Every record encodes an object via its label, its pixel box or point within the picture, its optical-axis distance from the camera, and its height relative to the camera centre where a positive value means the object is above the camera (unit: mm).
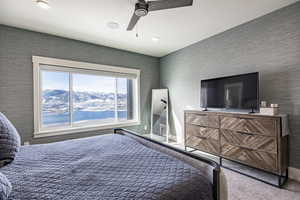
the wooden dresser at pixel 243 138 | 1933 -633
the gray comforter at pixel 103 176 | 801 -540
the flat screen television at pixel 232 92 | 2268 +131
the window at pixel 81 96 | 2932 +64
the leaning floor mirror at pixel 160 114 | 4145 -457
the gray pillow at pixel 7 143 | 1213 -395
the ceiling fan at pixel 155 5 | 1631 +1129
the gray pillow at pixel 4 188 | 702 -471
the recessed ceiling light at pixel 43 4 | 1962 +1350
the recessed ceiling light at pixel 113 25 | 2584 +1390
